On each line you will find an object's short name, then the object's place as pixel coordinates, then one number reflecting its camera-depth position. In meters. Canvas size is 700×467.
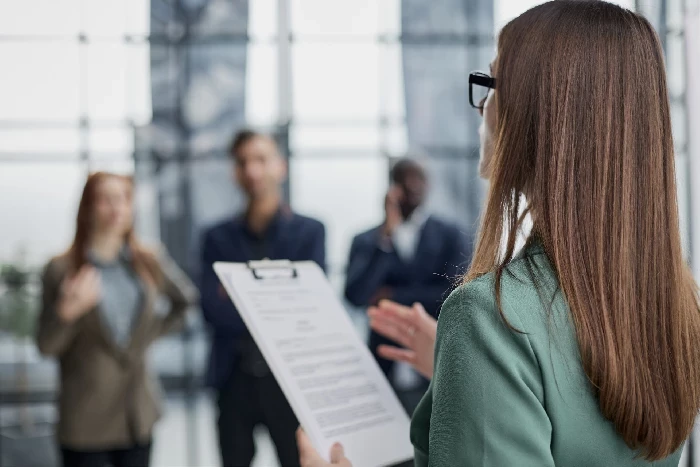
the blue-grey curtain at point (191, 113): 5.43
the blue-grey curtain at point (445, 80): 5.49
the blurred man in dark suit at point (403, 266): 3.66
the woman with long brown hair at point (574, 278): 0.82
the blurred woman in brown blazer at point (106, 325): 3.10
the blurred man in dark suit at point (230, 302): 2.97
